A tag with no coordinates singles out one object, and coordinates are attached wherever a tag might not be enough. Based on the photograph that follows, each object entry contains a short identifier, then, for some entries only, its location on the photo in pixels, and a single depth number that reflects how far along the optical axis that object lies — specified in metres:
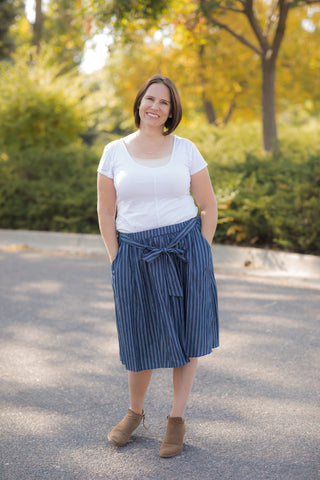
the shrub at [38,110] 12.16
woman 2.90
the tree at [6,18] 26.41
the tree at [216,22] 9.30
